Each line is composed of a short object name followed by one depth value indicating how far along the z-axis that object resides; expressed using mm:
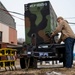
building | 20223
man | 4728
